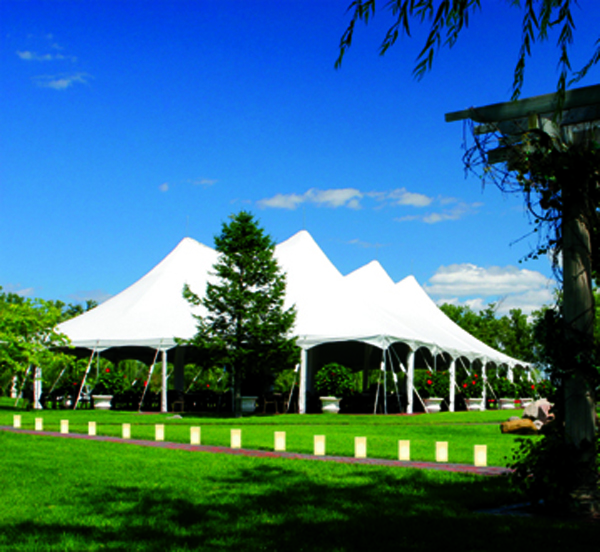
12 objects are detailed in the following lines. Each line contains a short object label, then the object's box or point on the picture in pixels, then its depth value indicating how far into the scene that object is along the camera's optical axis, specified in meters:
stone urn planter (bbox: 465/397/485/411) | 27.64
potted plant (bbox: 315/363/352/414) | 23.80
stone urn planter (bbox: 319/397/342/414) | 23.83
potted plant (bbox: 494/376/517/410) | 30.22
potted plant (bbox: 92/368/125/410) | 26.33
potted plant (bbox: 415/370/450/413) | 25.16
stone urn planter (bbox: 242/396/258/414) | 23.55
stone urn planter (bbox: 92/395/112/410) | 26.25
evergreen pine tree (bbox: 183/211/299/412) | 21.28
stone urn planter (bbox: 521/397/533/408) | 31.24
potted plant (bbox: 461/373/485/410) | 27.56
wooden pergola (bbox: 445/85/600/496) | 6.54
